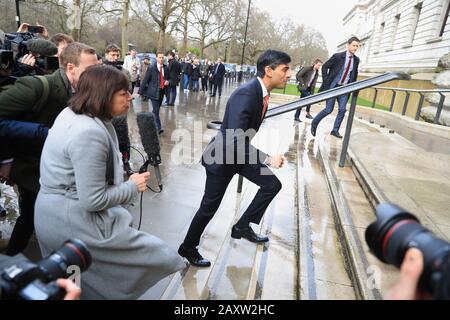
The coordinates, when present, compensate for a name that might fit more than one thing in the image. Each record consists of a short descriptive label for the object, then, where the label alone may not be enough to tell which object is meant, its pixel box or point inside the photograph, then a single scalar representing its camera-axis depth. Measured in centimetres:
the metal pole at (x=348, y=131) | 494
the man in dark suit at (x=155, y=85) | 779
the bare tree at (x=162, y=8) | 2591
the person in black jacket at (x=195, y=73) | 1899
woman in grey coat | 183
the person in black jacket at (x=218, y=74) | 1684
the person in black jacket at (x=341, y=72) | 681
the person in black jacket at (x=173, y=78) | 1203
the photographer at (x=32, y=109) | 235
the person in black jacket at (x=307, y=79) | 1091
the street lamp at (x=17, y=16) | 1058
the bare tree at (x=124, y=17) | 2400
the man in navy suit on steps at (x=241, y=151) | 271
